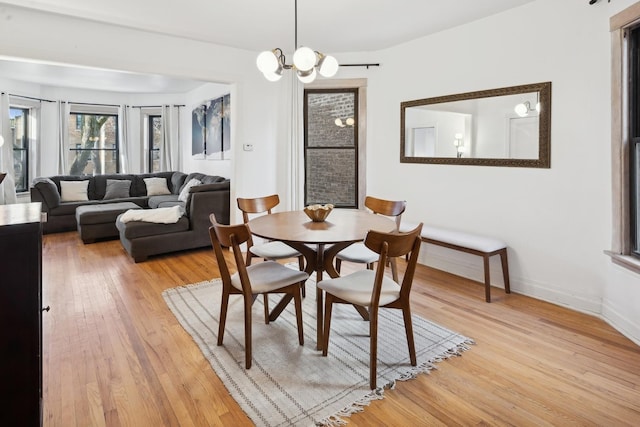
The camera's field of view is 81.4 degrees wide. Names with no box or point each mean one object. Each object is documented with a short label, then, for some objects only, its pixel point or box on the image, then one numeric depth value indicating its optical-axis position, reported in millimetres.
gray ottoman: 5410
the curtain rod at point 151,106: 8188
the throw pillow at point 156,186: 7348
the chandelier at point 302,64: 2514
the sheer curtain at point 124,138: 8102
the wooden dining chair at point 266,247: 3043
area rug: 1885
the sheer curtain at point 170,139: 8188
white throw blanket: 4539
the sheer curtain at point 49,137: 7301
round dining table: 2342
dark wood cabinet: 1185
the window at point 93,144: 7760
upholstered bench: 3254
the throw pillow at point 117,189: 6922
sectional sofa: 4586
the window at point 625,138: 2609
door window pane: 4988
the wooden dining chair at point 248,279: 2137
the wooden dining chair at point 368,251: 2975
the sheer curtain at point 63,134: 7438
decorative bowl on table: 2854
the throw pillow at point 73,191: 6480
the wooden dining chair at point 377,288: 1955
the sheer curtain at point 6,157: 6234
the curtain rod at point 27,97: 6565
